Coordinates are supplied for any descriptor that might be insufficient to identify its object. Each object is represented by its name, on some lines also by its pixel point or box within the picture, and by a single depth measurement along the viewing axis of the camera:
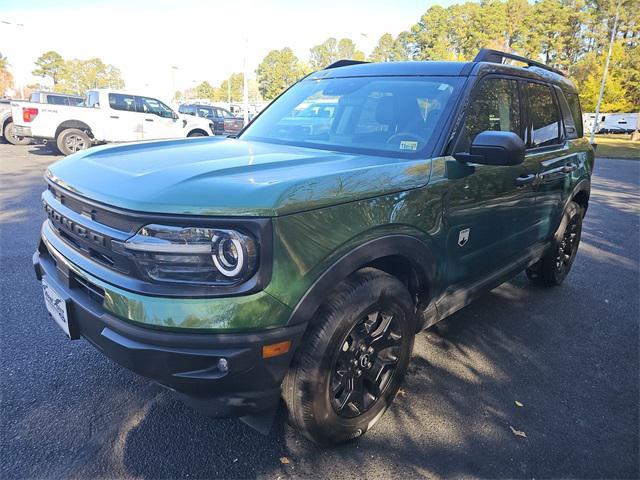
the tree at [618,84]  33.50
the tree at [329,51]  89.79
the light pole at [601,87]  30.23
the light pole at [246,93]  23.48
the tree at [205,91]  110.06
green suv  1.68
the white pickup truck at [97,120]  12.28
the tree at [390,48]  65.06
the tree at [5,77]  68.00
